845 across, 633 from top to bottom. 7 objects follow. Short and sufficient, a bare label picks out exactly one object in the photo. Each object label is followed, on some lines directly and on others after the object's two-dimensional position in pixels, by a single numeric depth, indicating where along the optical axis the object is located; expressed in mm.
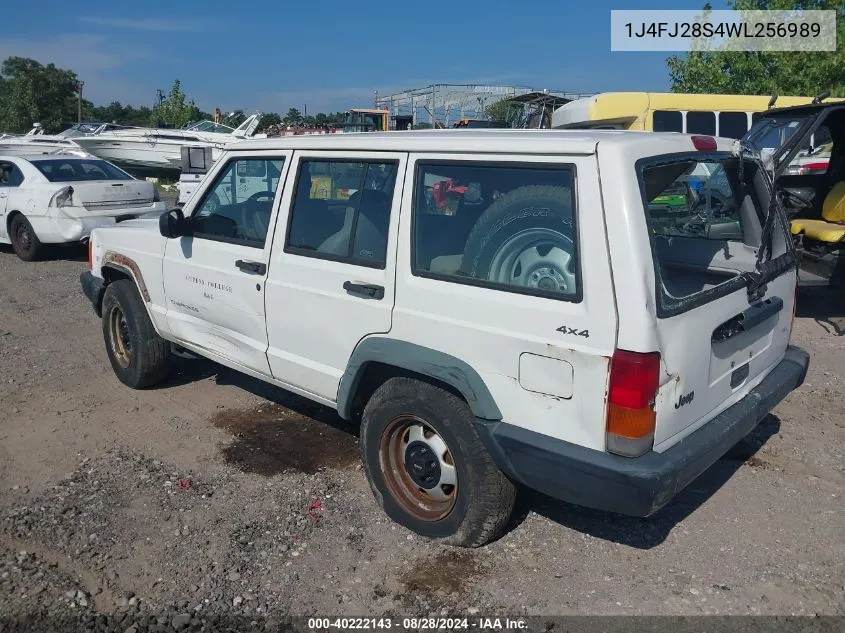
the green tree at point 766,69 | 15227
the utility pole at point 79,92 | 45666
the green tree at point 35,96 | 46719
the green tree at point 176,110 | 36438
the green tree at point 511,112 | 18969
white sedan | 10398
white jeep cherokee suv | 2783
